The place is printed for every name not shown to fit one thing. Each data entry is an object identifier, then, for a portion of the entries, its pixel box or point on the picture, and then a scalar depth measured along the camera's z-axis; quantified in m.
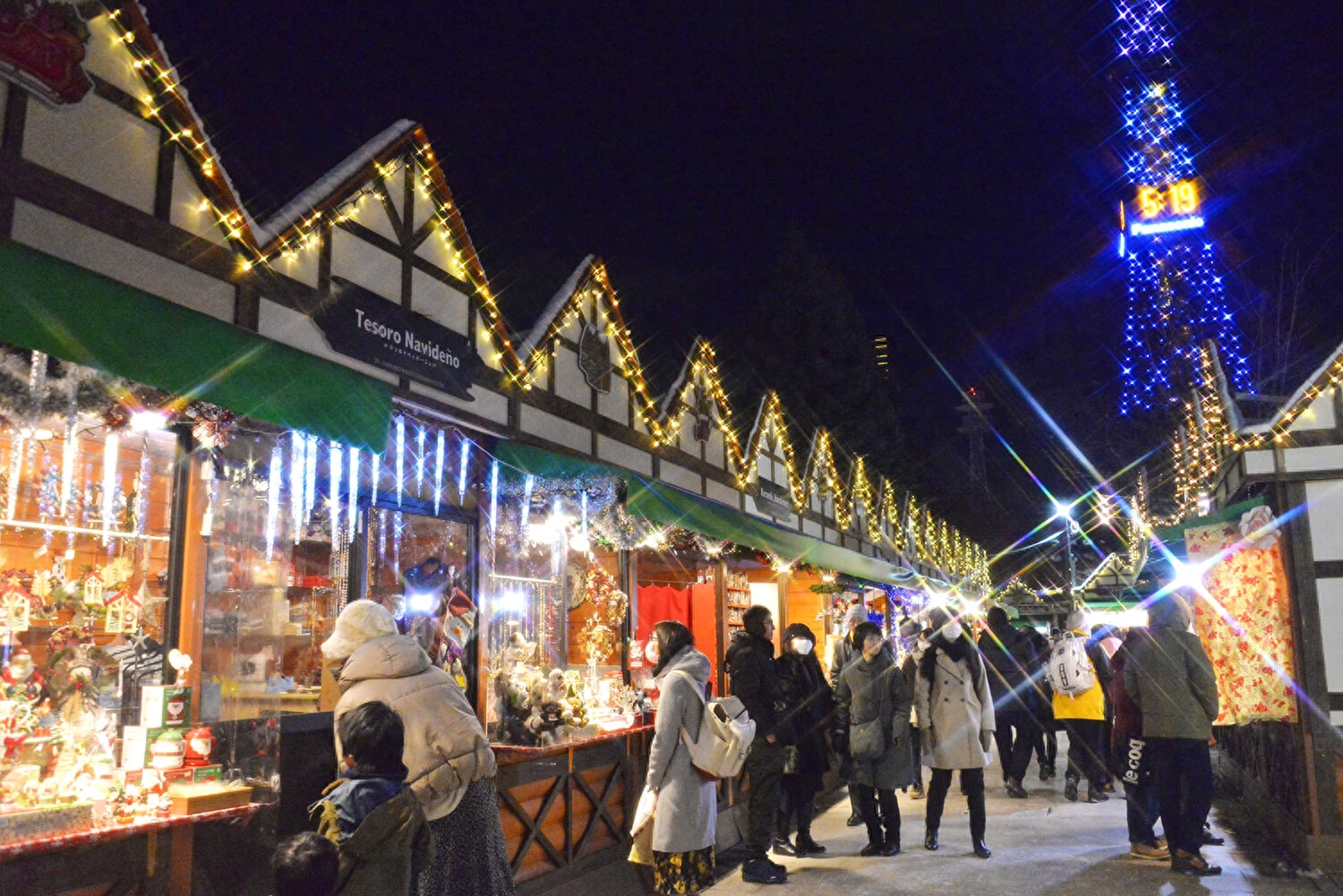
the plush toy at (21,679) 4.27
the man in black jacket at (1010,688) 11.63
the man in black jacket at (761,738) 7.47
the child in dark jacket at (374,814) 3.17
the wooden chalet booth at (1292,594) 7.45
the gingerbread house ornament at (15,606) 4.57
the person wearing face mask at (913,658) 9.05
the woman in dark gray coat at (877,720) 8.15
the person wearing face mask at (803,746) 8.20
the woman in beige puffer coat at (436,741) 4.11
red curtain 12.41
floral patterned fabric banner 7.88
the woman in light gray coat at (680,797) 5.46
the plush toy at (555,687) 7.17
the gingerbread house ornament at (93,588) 4.94
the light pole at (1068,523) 47.34
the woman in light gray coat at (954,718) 8.02
